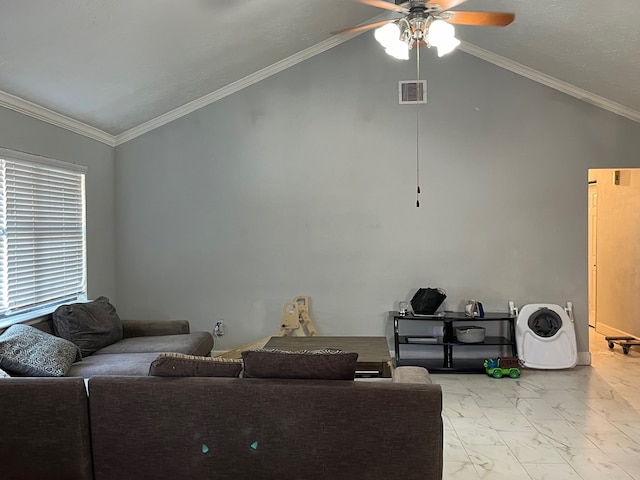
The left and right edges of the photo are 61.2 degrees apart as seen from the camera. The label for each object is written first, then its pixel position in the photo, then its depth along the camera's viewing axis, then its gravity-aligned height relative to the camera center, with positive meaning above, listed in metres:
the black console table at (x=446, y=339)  5.36 -1.05
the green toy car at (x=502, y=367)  5.17 -1.27
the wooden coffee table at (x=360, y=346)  3.91 -0.91
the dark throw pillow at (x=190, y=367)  2.74 -0.66
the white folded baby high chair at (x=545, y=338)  5.38 -1.02
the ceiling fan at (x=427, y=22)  3.25 +1.34
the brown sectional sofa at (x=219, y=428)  2.56 -0.93
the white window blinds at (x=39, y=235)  3.96 +0.03
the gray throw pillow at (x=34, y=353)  3.23 -0.72
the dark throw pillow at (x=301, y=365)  2.69 -0.64
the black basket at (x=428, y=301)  5.39 -0.65
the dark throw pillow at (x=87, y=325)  4.26 -0.71
